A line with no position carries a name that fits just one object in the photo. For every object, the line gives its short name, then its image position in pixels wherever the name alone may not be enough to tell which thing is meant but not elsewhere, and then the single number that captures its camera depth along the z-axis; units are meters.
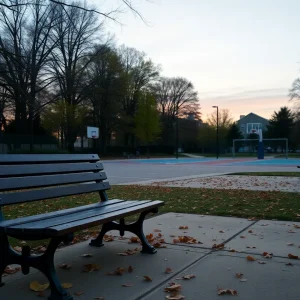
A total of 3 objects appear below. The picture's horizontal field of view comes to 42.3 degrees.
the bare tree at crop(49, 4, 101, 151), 45.67
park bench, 3.04
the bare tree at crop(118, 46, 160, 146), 61.84
